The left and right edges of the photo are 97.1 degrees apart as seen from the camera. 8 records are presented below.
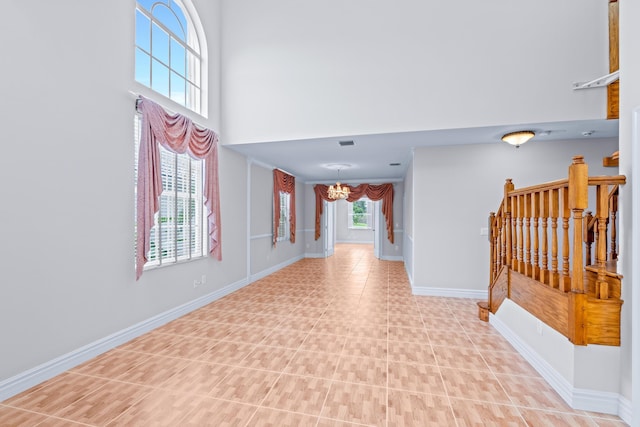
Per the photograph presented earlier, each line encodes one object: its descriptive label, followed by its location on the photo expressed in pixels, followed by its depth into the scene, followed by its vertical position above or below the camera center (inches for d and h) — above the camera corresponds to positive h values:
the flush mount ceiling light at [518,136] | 152.5 +44.1
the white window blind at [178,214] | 139.2 +0.2
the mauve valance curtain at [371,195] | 348.2 +25.5
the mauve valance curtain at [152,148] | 123.0 +32.3
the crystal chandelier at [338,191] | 297.6 +25.9
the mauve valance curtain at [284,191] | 270.7 +21.9
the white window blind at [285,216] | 304.5 -1.1
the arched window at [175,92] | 135.5 +65.8
